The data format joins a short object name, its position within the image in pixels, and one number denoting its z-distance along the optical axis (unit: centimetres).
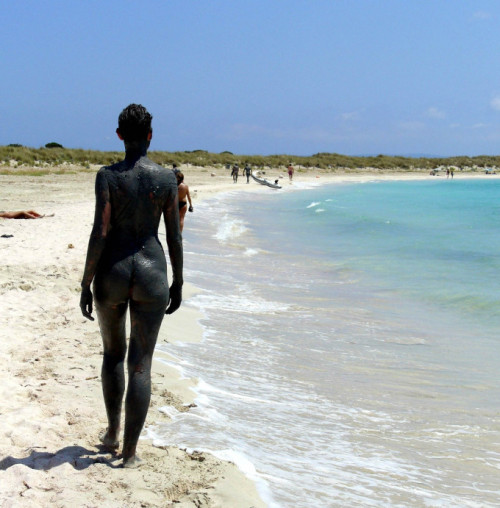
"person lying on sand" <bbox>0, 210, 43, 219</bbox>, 1416
